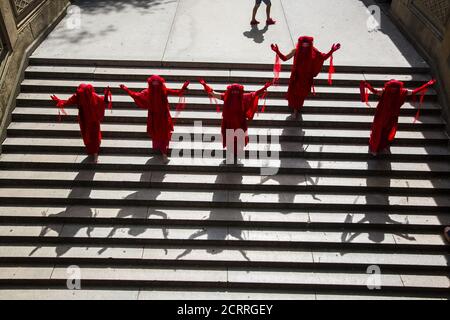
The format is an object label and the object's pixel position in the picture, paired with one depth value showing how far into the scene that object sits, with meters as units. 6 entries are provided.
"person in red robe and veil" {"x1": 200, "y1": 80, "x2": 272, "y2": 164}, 6.20
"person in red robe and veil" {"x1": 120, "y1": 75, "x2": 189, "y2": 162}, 6.21
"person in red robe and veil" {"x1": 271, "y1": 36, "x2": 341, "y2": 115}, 6.67
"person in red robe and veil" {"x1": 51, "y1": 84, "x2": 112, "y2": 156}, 6.22
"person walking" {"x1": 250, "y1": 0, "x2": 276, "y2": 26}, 8.91
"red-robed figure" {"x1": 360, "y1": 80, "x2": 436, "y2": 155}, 6.36
